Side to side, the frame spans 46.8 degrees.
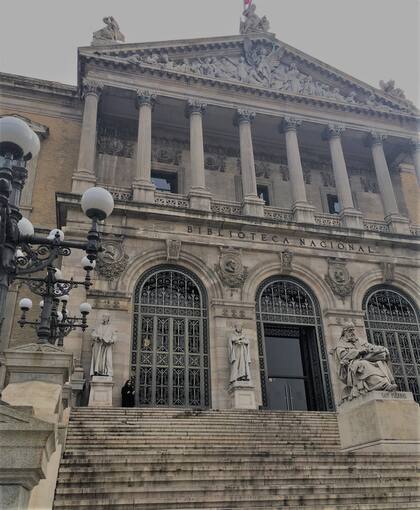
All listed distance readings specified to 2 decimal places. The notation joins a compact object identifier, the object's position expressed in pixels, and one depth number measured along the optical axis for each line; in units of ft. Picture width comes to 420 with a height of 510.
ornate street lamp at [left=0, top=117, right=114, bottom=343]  17.90
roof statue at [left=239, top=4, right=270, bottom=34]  76.54
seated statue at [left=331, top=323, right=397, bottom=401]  32.91
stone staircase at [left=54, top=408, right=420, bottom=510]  21.59
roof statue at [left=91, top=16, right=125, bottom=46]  67.85
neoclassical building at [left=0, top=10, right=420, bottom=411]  52.44
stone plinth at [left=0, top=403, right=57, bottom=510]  12.30
